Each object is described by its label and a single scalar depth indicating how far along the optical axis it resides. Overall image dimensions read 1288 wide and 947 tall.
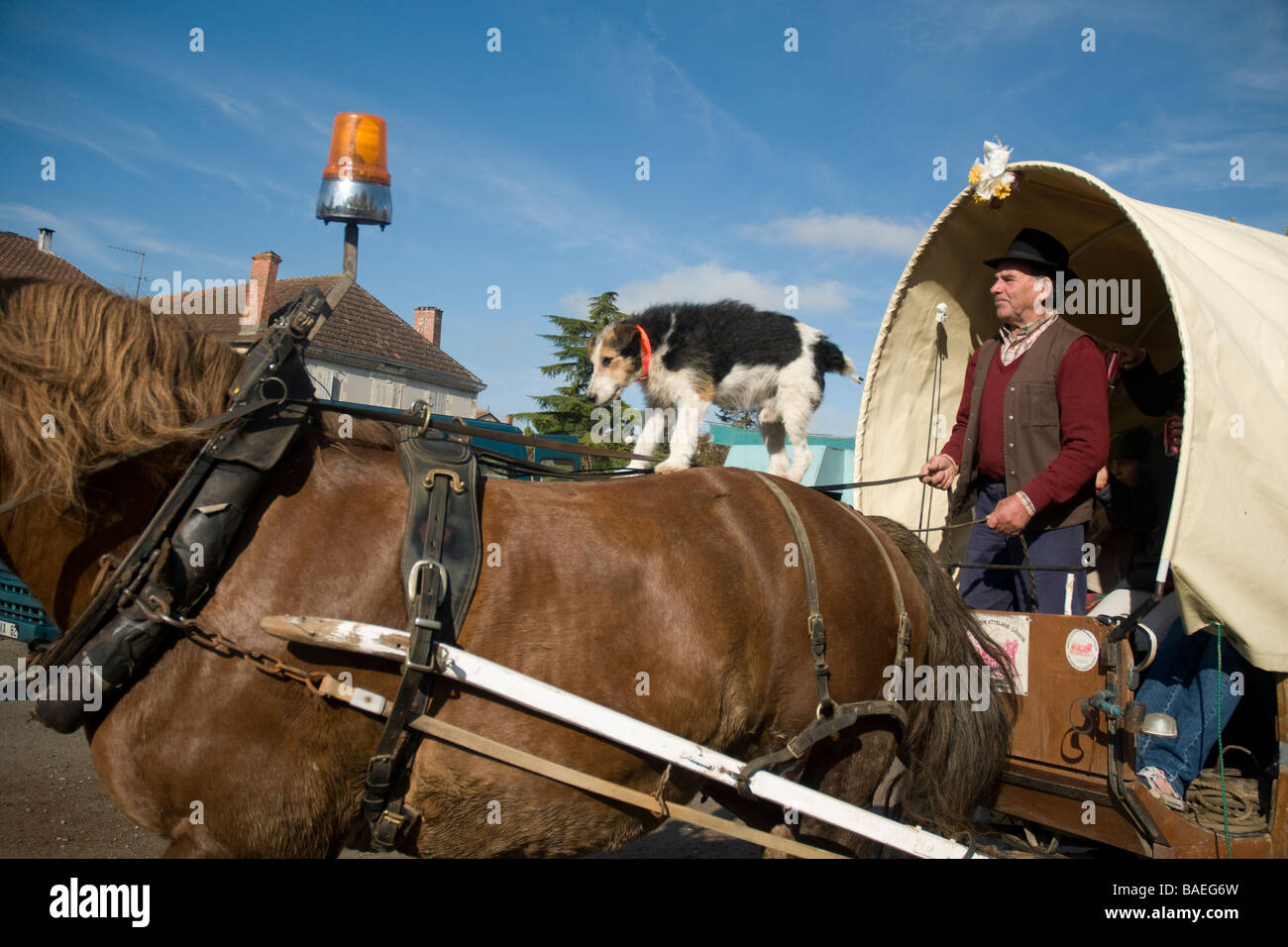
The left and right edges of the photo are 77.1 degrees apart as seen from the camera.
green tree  20.50
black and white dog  5.18
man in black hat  2.98
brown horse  1.86
